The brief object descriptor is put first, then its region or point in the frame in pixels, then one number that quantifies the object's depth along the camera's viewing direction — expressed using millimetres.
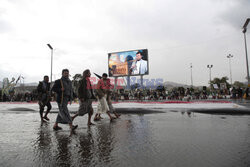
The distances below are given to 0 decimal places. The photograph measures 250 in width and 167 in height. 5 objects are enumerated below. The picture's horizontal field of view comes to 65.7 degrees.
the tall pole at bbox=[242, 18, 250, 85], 19103
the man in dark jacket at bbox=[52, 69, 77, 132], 5070
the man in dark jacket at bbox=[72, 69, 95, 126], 5828
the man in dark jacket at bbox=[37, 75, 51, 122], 7051
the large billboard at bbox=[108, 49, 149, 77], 34781
